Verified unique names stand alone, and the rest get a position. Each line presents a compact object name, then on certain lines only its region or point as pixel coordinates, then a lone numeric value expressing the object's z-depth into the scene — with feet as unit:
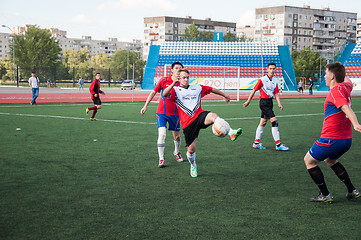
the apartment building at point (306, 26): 393.09
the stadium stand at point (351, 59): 163.94
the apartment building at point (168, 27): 435.94
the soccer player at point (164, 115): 25.29
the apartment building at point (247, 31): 488.27
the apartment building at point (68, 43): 631.97
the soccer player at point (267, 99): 31.68
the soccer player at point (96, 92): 52.01
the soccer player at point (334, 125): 16.14
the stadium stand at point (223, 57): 168.25
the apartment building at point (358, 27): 534.86
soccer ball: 19.30
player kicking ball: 20.66
